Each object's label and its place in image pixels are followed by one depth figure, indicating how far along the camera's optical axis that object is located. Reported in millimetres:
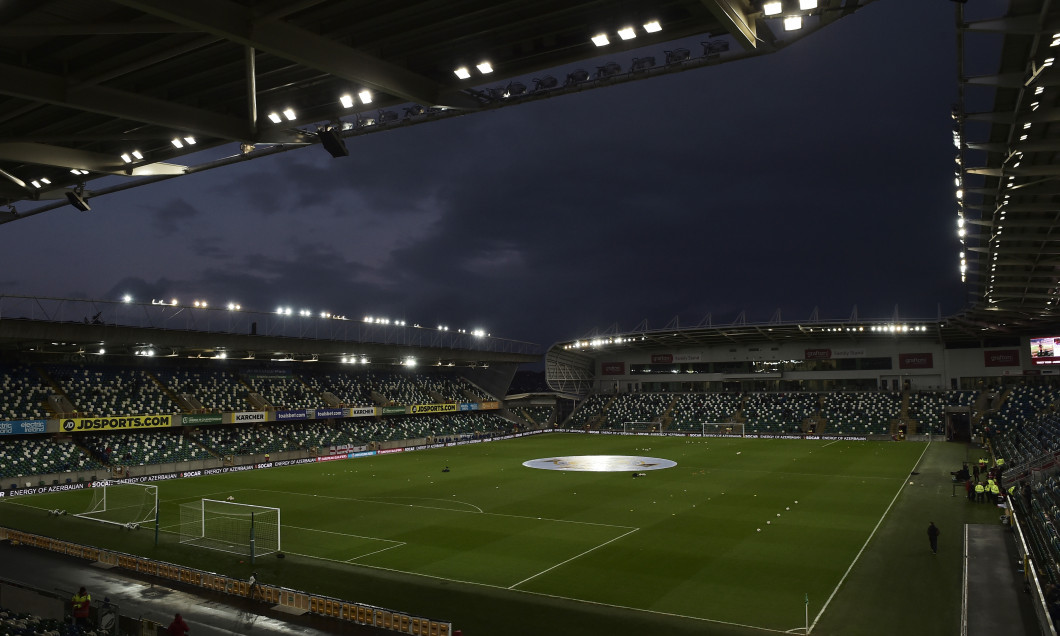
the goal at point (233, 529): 26500
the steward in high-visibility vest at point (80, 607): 16547
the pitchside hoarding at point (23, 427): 45184
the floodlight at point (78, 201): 18036
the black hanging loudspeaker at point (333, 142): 13719
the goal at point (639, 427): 85562
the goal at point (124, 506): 32562
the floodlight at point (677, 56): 11055
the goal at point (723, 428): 79250
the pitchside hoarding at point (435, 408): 78562
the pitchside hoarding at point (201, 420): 55469
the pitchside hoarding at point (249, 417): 59812
